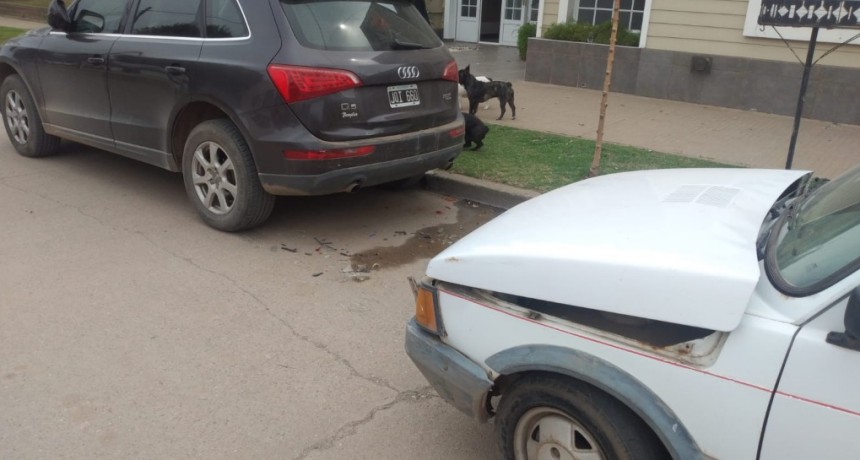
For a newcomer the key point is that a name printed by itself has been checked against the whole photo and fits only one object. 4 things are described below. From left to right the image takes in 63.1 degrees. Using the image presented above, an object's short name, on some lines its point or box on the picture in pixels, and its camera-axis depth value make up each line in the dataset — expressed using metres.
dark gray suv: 4.74
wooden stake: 6.02
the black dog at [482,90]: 8.82
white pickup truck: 1.91
